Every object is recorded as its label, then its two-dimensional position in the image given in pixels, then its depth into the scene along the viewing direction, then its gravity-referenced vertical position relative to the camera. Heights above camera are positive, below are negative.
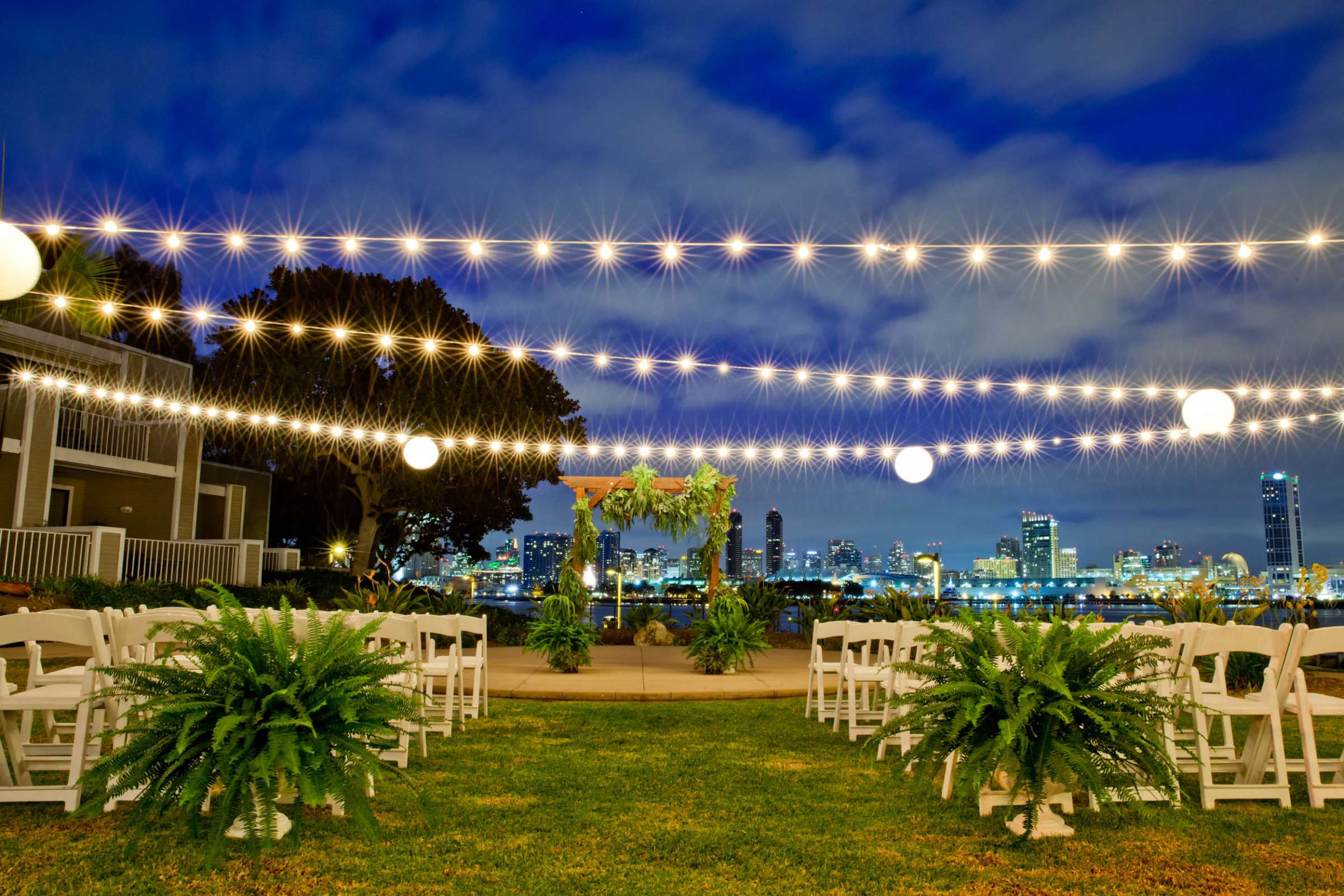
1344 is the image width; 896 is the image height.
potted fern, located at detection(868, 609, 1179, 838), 3.22 -0.54
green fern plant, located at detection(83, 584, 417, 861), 2.85 -0.55
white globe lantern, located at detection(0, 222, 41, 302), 4.96 +1.75
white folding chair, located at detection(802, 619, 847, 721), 6.23 -0.69
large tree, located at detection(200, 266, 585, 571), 18.33 +3.86
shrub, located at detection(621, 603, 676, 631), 14.85 -0.79
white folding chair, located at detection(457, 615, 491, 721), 6.23 -0.79
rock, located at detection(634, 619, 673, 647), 14.10 -1.07
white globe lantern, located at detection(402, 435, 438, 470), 11.92 +1.61
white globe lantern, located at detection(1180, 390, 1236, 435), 7.59 +1.47
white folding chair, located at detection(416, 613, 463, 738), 5.84 -0.68
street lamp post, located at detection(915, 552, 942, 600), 11.02 +0.16
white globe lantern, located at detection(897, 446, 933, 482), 10.84 +1.36
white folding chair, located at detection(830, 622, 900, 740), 5.71 -0.66
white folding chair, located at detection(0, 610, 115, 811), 3.55 -0.57
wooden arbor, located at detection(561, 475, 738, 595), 11.85 +1.21
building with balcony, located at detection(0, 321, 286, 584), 13.27 +1.65
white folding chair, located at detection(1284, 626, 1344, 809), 3.94 -0.61
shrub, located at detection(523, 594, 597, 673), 9.31 -0.72
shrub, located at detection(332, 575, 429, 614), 9.05 -0.36
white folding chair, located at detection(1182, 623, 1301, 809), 3.99 -0.62
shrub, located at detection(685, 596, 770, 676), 9.32 -0.74
